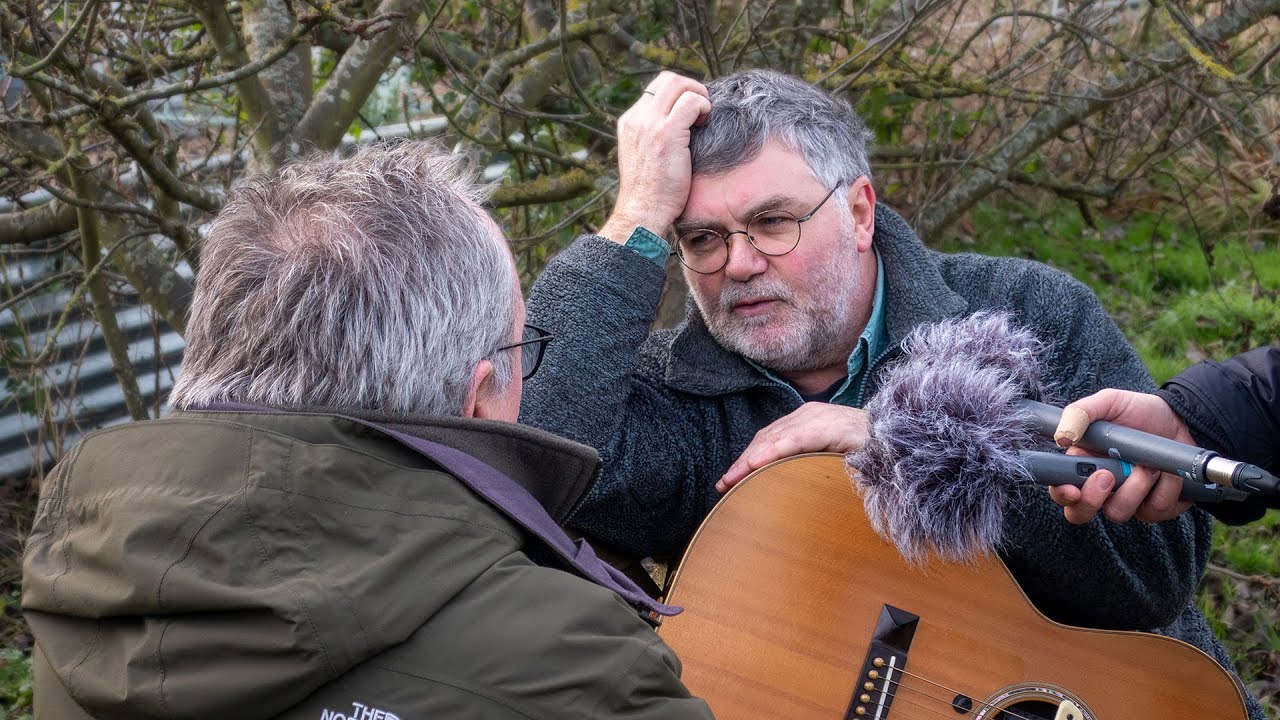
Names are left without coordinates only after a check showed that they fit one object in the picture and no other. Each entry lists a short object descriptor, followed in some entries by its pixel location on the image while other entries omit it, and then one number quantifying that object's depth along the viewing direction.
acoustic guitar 2.05
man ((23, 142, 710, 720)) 1.24
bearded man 2.52
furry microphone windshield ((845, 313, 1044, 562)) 2.03
